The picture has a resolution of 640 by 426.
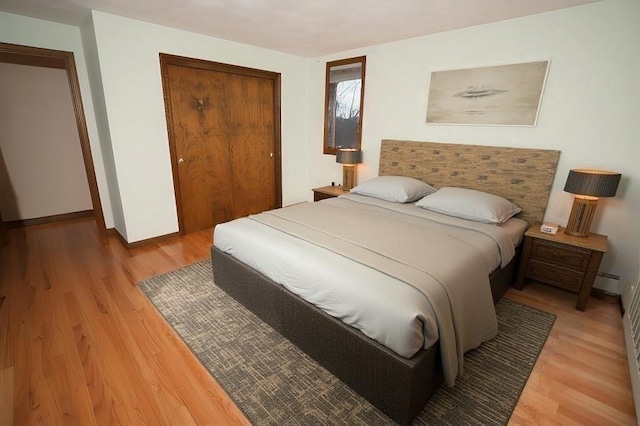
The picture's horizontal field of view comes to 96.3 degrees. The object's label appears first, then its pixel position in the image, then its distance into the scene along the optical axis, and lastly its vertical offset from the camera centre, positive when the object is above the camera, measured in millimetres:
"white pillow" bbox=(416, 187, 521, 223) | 2381 -575
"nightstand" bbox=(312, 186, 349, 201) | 3765 -758
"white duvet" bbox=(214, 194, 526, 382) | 1284 -757
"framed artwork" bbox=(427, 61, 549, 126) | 2514 +395
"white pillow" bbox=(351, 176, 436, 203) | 2947 -554
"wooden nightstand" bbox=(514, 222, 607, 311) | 2121 -897
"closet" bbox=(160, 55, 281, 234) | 3289 -109
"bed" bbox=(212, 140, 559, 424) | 1325 -951
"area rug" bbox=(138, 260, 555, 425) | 1407 -1319
